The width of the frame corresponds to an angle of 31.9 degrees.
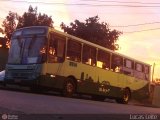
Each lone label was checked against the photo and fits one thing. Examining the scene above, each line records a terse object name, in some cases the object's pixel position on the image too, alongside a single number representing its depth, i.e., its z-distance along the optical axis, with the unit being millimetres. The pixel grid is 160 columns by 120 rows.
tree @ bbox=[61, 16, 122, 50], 30512
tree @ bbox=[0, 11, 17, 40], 35514
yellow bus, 12980
